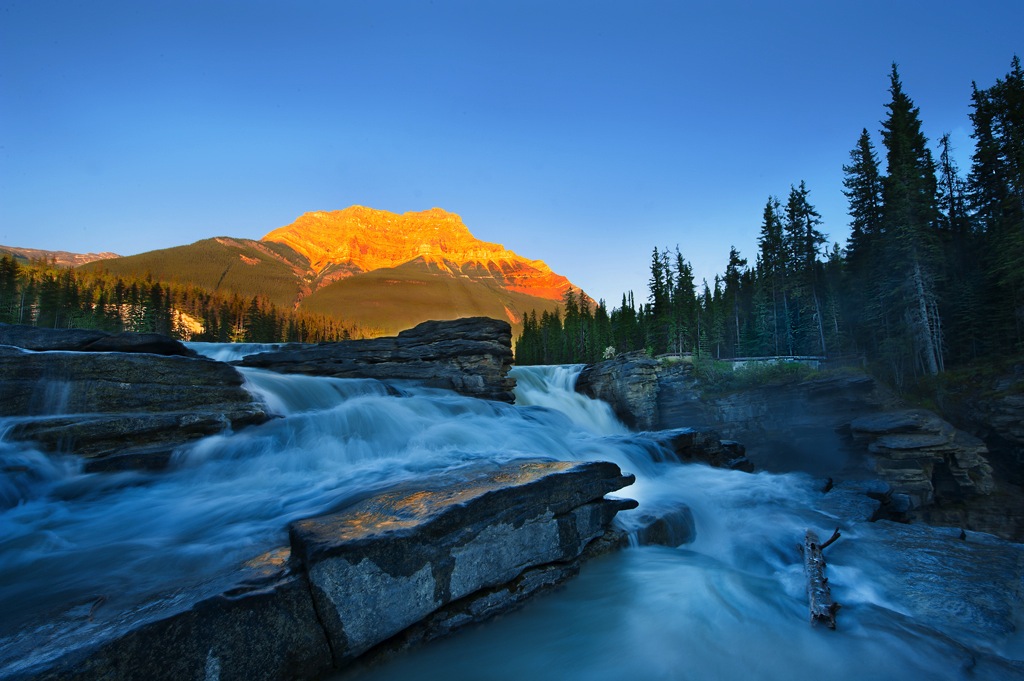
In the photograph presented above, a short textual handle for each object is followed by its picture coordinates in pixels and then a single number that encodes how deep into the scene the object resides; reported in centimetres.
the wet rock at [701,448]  1474
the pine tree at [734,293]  5188
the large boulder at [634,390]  2883
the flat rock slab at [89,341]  1254
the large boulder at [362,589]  256
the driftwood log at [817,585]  485
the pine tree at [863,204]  3384
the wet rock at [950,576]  512
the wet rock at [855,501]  1033
